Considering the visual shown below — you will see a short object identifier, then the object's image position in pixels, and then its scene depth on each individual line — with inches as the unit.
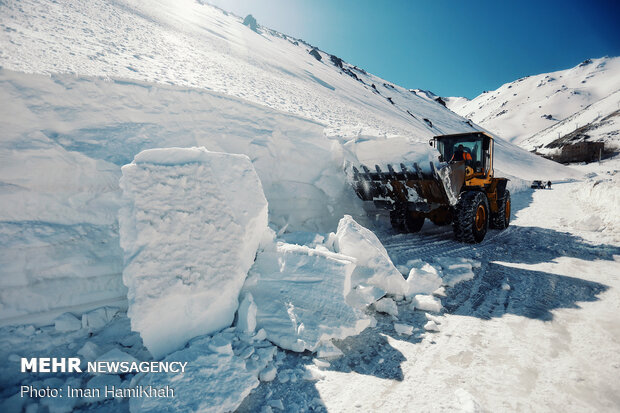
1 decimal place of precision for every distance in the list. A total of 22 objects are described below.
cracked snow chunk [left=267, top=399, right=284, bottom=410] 68.5
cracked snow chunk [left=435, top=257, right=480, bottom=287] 148.4
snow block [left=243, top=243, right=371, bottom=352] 90.8
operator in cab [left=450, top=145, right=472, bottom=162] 235.9
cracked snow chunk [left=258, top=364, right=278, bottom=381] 76.3
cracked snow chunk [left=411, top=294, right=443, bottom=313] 117.5
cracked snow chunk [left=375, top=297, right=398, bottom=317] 114.1
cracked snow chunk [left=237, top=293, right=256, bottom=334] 88.5
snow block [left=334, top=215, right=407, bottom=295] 123.0
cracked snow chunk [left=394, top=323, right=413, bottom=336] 102.0
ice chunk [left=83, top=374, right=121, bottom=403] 69.3
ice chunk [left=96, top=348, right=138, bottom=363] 77.7
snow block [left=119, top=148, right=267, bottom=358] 78.9
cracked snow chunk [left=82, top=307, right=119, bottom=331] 90.7
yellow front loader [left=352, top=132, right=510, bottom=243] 211.9
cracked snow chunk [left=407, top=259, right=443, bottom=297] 127.3
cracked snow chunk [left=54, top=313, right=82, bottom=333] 86.9
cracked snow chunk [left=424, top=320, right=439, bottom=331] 104.8
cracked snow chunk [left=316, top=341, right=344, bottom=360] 87.4
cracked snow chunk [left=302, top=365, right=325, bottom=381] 78.6
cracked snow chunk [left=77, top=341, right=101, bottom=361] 80.0
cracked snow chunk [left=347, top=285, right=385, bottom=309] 112.3
